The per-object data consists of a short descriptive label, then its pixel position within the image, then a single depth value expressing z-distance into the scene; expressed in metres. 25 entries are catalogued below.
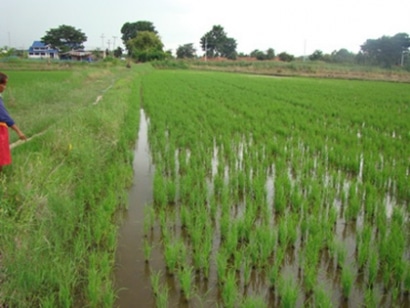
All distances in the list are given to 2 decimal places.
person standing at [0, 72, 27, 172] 3.94
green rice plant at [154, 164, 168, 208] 4.30
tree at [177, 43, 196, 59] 63.06
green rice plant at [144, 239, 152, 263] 3.15
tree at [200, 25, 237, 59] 61.72
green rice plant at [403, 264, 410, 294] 2.67
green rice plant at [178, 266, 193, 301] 2.63
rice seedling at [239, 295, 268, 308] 2.32
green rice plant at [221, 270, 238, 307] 2.47
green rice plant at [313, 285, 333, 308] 2.32
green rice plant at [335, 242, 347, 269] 2.99
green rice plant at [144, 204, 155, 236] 3.68
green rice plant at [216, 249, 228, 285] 2.78
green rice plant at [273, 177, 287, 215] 4.12
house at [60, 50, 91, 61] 55.47
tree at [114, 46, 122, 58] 67.12
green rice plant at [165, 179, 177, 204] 4.44
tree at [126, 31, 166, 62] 53.81
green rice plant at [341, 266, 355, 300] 2.66
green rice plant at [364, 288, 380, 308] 2.42
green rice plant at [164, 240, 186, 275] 2.95
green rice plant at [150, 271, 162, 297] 2.63
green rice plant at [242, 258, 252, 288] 2.80
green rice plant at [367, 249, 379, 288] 2.76
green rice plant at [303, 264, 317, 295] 2.70
